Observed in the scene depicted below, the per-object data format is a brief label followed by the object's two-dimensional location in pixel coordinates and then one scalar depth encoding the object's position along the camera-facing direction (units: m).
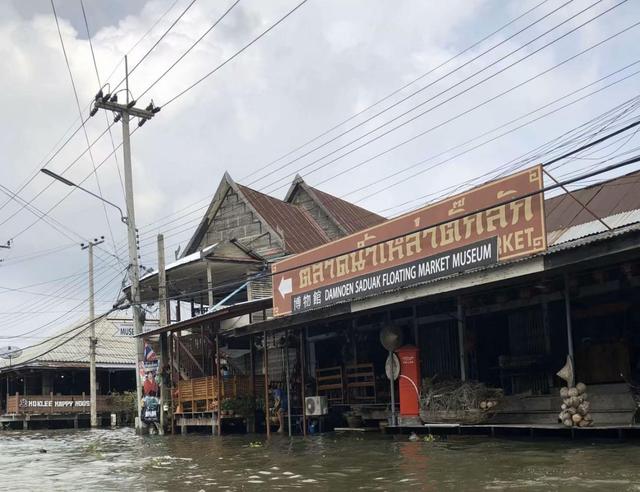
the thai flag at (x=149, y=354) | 25.12
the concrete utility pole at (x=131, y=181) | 24.27
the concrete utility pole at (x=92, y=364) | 36.16
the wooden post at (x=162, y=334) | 24.38
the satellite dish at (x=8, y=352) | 40.38
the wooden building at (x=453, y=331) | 13.69
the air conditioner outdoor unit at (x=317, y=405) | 19.45
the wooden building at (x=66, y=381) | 38.47
